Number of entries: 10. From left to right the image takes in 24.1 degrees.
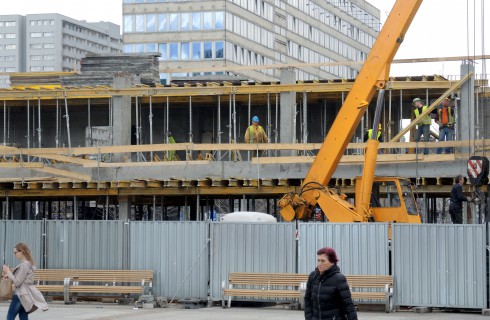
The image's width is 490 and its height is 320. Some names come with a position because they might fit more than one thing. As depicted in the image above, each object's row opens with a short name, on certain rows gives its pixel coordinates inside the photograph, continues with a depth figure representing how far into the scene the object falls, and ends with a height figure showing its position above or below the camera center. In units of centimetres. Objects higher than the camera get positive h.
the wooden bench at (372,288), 2439 -260
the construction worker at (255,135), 3638 +104
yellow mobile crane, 2791 -8
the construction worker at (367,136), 3708 +100
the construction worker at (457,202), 2880 -91
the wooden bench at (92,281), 2612 -261
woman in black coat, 1316 -144
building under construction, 3422 +127
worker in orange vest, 3506 +134
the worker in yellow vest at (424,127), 3588 +123
